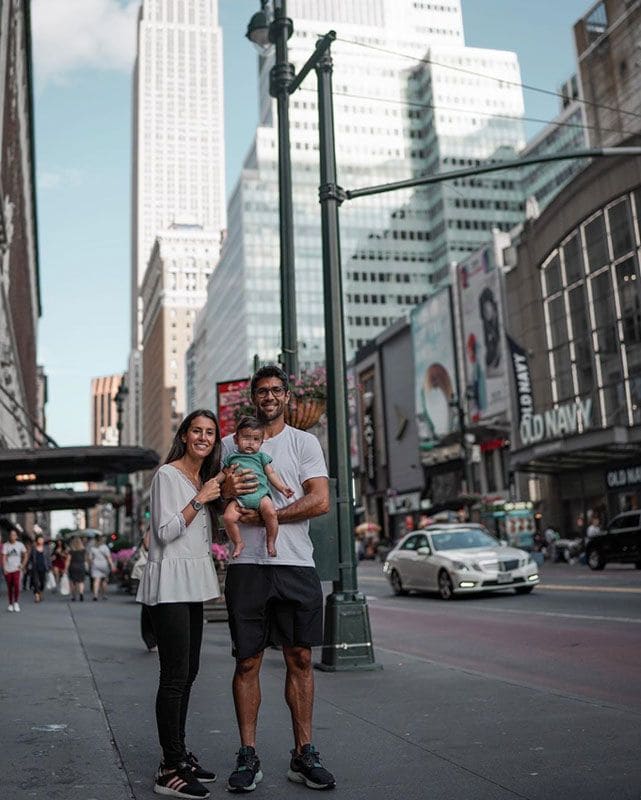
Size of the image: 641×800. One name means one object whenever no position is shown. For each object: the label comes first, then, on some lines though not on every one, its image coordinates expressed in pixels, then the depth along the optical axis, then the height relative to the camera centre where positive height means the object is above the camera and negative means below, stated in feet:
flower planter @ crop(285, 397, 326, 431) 35.06 +6.39
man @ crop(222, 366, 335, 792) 14.58 -0.50
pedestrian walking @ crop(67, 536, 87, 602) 82.69 +1.38
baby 14.67 +1.55
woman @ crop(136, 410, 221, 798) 14.26 -0.15
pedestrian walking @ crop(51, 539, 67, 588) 100.02 +2.52
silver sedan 61.87 +0.18
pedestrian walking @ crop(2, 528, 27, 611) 66.23 +1.38
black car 88.12 +1.65
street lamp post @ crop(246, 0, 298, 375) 37.14 +18.76
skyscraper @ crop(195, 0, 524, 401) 377.09 +157.57
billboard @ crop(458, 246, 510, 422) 184.85 +48.96
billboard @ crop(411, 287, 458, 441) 212.23 +48.92
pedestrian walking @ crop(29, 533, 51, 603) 82.61 +1.73
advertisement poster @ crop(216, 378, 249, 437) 55.43 +11.06
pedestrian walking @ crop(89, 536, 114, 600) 83.35 +1.21
